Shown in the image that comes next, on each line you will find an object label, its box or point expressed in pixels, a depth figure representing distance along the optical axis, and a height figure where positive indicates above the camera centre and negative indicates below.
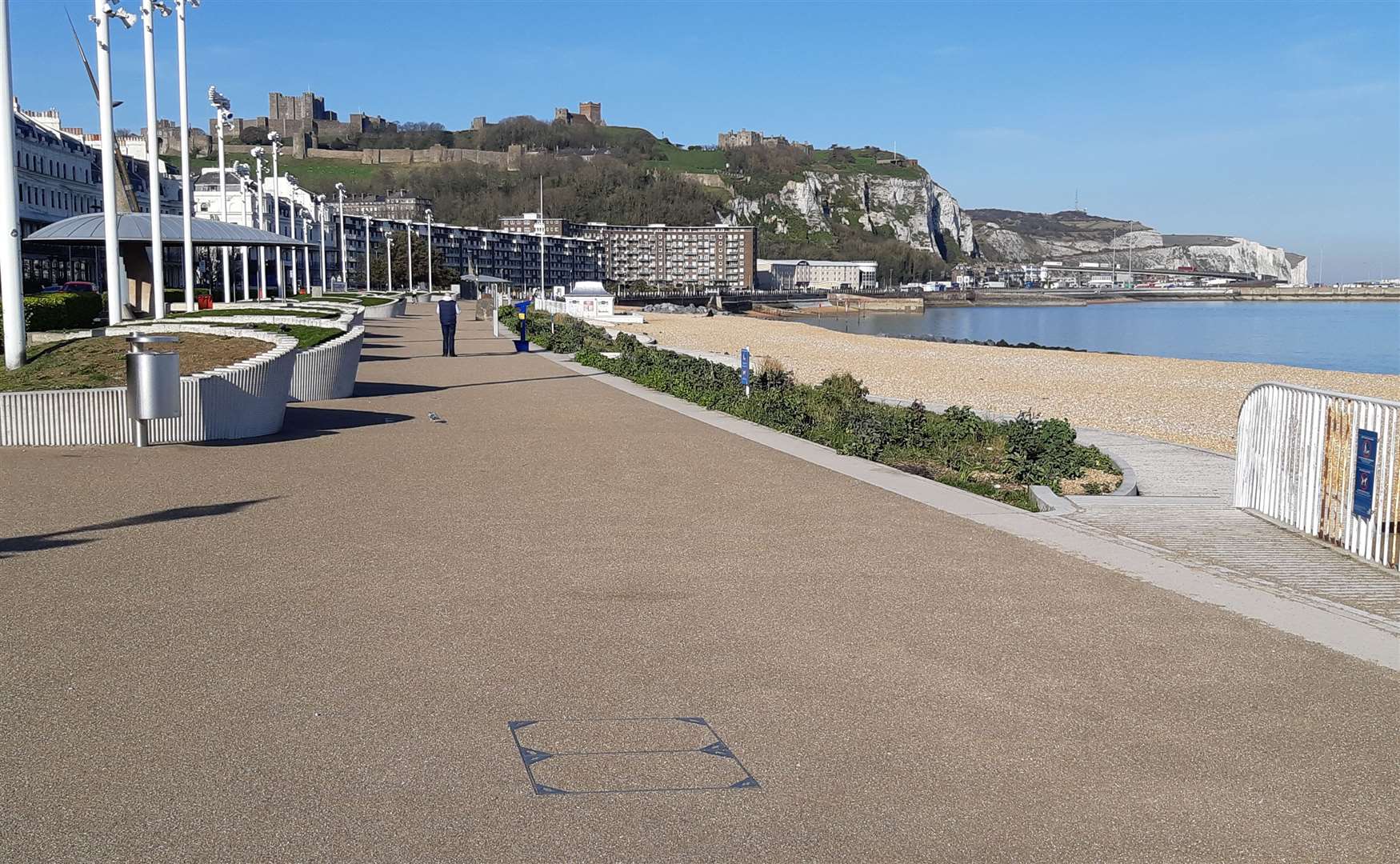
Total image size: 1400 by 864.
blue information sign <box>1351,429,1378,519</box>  8.31 -1.26
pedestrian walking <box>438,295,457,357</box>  28.75 -1.12
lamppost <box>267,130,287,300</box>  45.81 +2.89
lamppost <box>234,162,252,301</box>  48.66 +3.60
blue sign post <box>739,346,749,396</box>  17.92 -1.31
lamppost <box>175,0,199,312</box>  29.14 +2.93
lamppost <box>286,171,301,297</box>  78.12 +5.80
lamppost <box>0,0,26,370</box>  14.30 +0.26
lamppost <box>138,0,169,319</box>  26.03 +2.33
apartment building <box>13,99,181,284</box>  63.22 +5.01
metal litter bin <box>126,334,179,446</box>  11.93 -1.10
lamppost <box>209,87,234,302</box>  31.62 +3.92
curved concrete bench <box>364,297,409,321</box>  53.62 -1.77
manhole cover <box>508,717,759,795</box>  4.49 -1.76
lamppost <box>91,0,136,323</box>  21.36 +2.43
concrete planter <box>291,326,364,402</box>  17.31 -1.38
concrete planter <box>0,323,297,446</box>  12.21 -1.39
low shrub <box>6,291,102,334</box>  22.67 -0.79
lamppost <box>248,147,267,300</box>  50.73 +0.35
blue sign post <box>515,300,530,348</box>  31.44 -1.71
